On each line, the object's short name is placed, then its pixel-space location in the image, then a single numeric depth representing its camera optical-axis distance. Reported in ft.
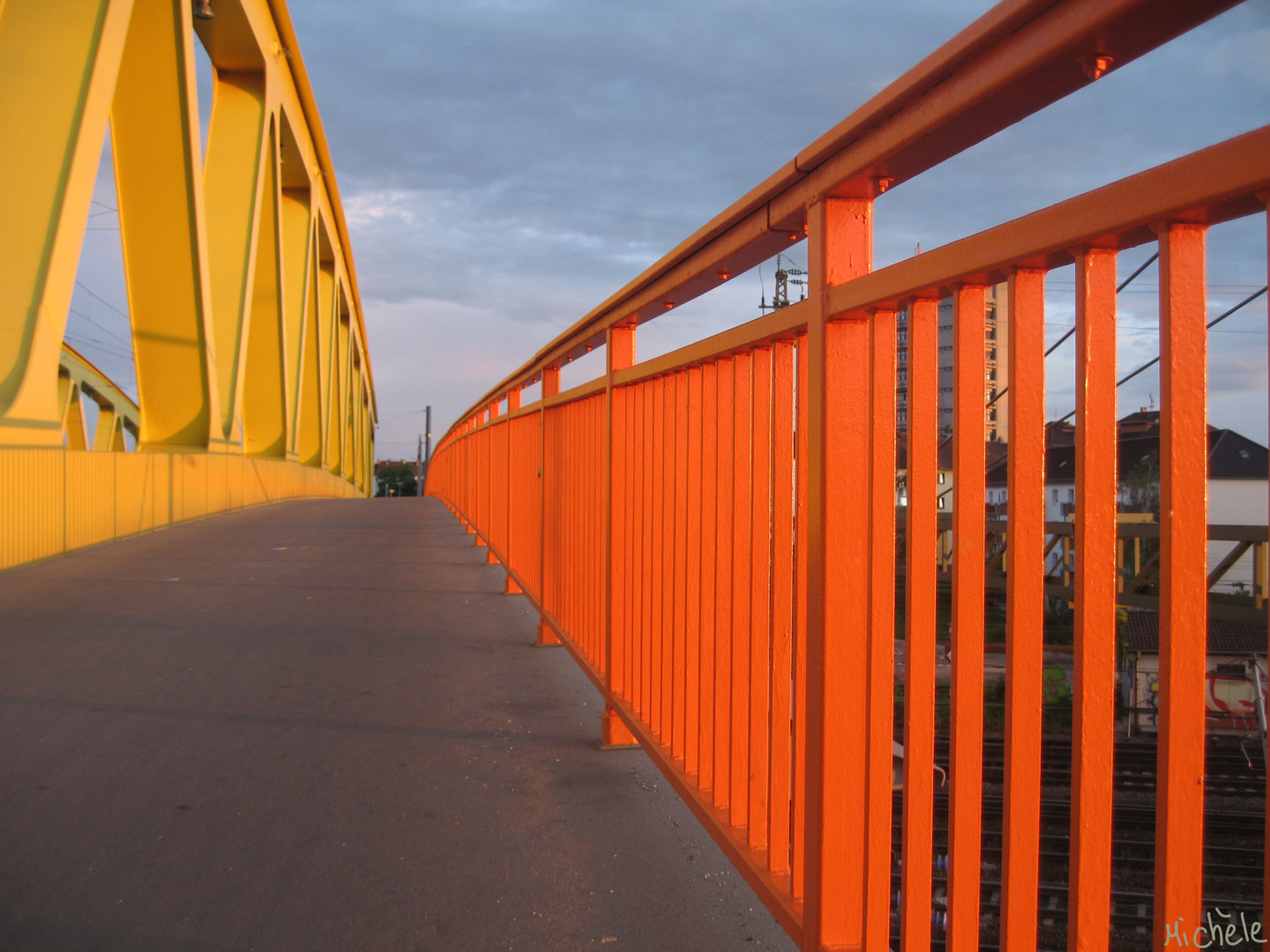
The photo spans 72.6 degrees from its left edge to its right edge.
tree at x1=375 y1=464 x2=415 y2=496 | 372.58
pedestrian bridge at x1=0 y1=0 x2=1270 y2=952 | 3.49
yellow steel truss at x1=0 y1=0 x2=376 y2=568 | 31.40
